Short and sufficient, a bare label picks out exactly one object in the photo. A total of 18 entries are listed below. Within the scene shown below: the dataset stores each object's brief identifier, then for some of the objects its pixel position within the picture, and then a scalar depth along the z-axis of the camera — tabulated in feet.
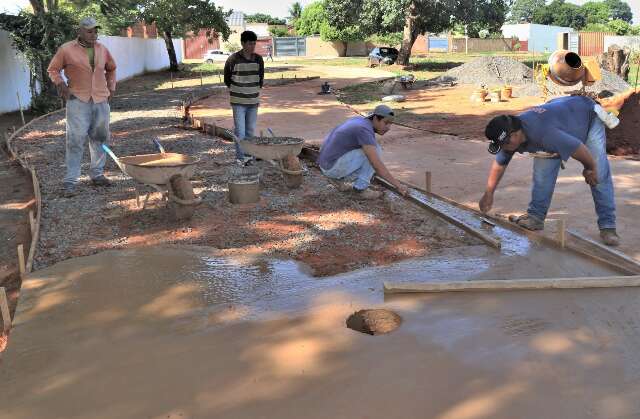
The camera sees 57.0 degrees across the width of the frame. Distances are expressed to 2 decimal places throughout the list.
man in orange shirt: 18.57
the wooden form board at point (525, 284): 11.52
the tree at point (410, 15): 85.25
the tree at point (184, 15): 82.02
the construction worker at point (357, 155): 17.08
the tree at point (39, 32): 44.09
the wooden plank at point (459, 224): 14.20
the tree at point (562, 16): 284.00
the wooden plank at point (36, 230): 13.61
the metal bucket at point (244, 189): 18.24
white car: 141.08
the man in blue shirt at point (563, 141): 13.56
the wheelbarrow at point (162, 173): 15.96
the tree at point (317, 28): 155.43
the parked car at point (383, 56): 104.78
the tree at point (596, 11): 284.00
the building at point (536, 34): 199.31
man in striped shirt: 23.29
